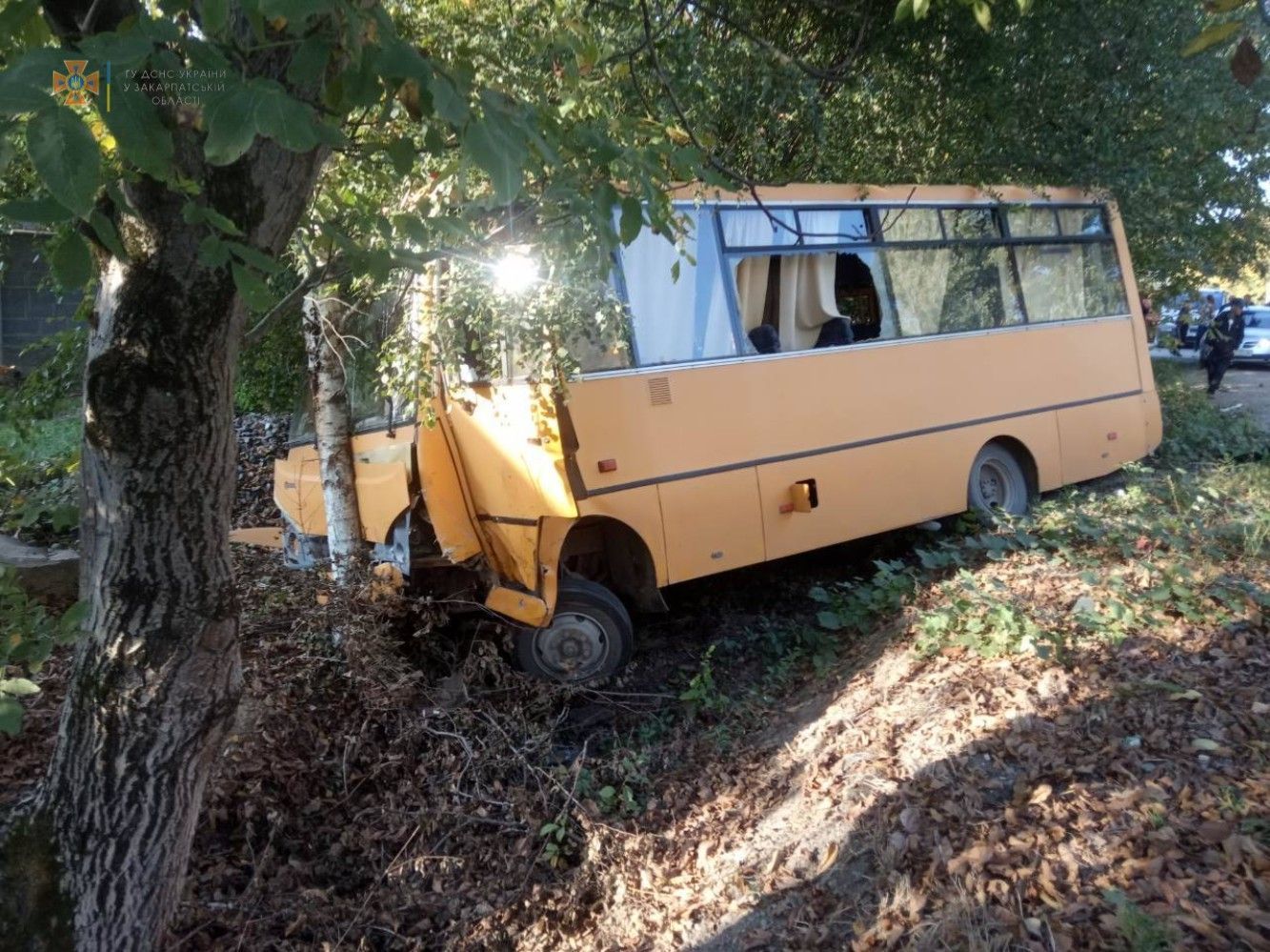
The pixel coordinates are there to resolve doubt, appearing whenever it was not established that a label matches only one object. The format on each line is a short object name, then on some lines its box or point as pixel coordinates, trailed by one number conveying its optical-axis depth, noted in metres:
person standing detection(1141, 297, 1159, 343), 13.08
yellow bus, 6.61
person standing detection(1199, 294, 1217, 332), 15.39
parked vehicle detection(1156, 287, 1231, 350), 14.14
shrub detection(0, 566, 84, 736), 2.95
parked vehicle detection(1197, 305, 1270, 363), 26.66
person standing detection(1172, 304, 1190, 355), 13.72
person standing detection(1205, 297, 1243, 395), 17.82
